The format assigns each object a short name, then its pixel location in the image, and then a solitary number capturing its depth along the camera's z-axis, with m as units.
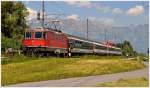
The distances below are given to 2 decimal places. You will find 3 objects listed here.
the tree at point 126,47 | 148.38
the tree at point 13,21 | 73.49
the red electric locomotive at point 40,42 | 49.78
